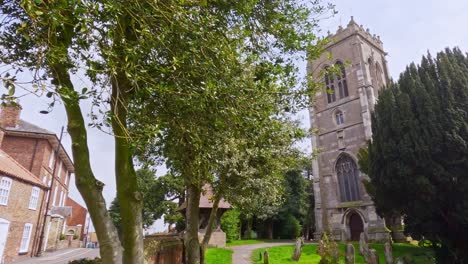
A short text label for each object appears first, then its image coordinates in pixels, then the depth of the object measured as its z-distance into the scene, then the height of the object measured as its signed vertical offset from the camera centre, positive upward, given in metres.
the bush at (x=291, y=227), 42.75 +0.11
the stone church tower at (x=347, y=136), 33.12 +10.29
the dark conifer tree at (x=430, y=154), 17.20 +4.18
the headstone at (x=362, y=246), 19.88 -1.15
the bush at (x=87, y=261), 8.17 -0.82
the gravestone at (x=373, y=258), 16.45 -1.57
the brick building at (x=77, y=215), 56.80 +2.57
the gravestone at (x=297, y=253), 20.16 -1.59
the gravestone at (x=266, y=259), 17.53 -1.69
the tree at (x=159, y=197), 41.56 +4.26
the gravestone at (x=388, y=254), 18.12 -1.55
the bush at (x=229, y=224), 33.25 +0.45
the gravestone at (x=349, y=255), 15.50 -1.33
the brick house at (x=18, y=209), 21.41 +1.56
